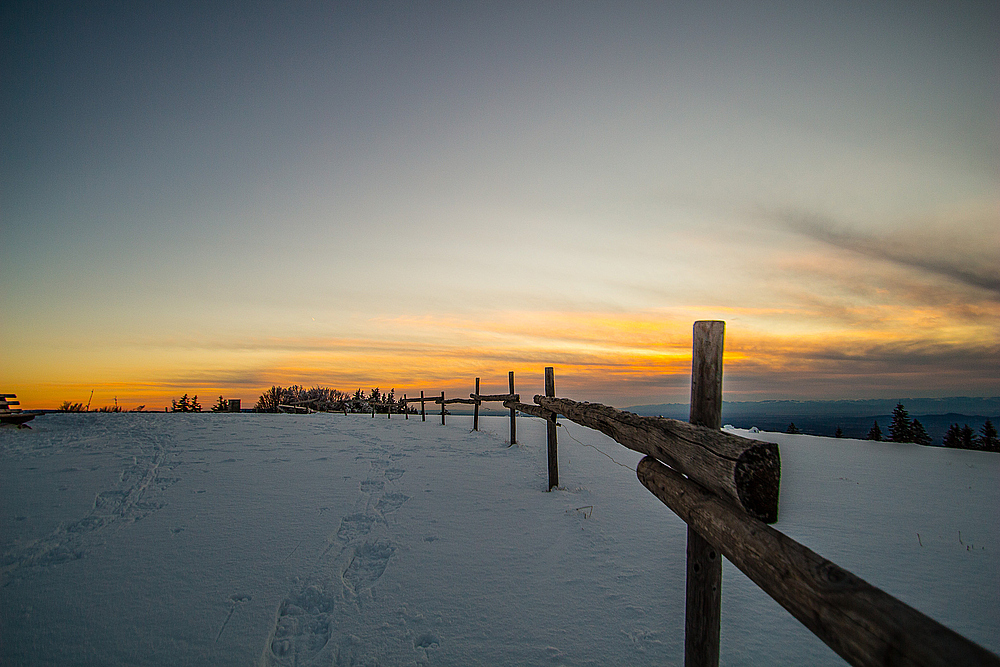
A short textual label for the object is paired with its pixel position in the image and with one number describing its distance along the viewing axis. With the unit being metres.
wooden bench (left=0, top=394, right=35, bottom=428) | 13.34
